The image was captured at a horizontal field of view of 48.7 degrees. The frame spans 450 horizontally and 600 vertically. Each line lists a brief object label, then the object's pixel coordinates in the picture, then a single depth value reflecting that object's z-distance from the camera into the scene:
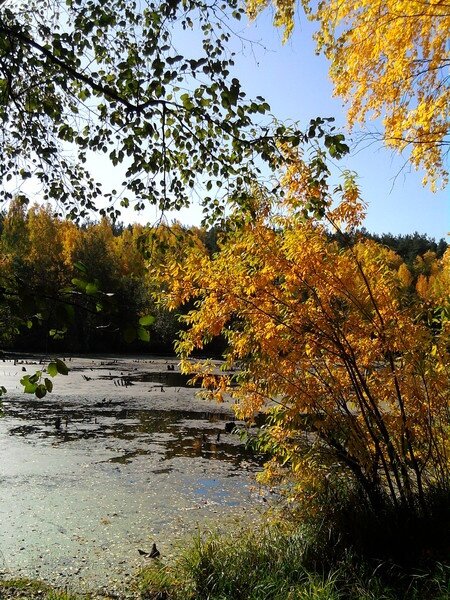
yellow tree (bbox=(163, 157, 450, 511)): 4.64
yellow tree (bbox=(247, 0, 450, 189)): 3.84
